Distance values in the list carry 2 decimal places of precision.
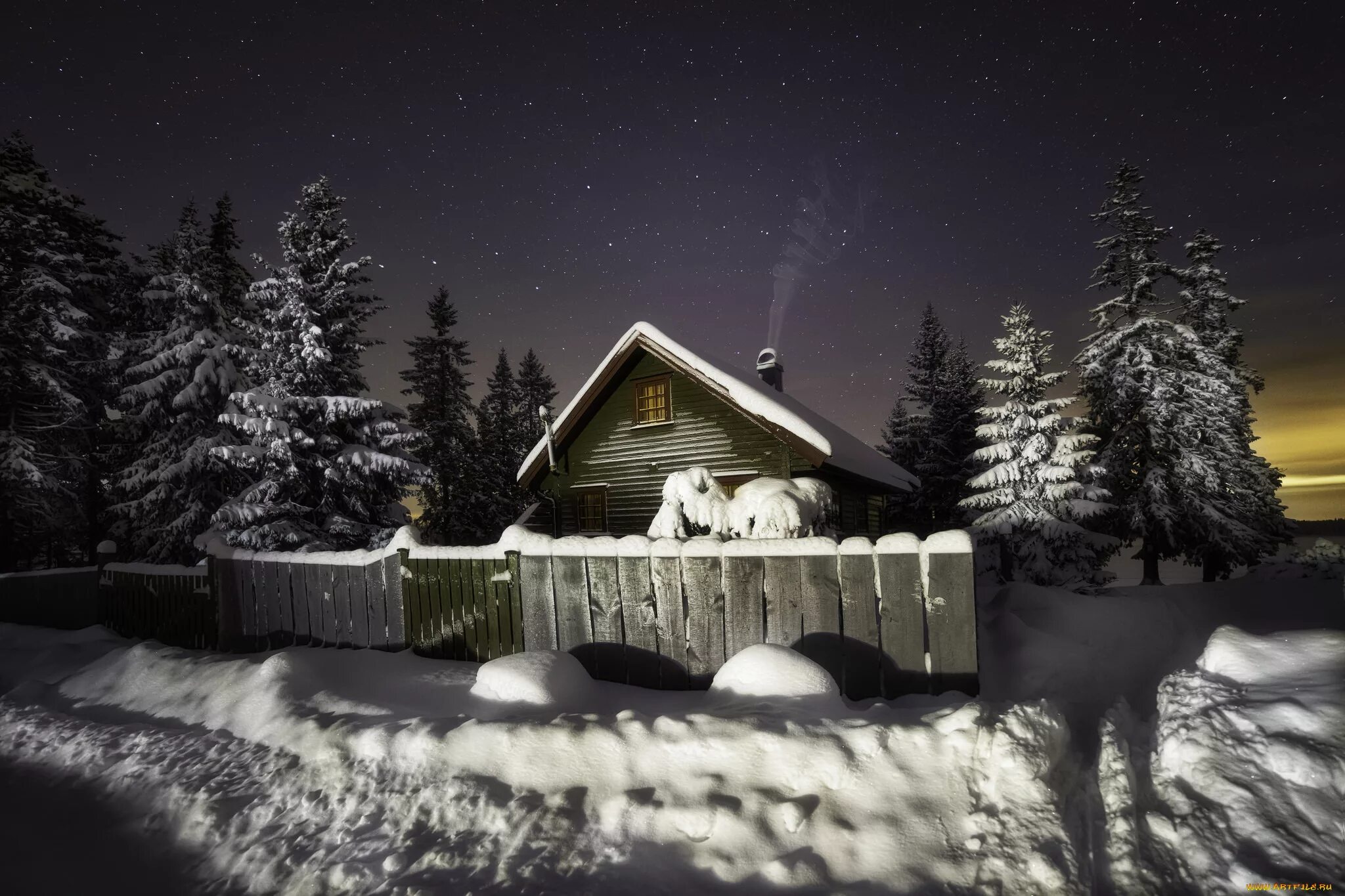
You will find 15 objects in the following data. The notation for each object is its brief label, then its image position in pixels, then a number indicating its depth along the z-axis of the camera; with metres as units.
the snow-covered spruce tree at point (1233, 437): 17.47
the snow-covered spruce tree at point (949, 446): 25.67
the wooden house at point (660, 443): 12.69
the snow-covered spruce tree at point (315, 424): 14.97
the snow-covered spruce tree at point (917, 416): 27.47
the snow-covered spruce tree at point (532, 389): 39.19
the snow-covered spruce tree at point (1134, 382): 17.69
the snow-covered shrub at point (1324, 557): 15.63
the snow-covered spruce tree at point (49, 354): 17.56
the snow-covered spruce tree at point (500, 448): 29.50
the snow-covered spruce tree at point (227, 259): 23.22
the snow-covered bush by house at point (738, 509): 8.13
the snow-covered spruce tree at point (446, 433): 27.56
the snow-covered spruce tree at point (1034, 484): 15.86
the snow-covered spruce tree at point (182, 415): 17.47
